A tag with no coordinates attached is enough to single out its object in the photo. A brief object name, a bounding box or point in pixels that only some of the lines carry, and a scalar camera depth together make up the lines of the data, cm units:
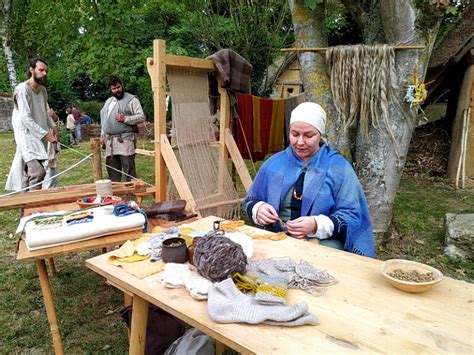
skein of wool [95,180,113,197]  237
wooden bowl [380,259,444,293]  120
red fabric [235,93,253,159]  454
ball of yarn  125
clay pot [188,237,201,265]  143
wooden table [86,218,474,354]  98
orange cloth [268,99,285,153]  507
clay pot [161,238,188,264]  144
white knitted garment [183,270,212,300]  120
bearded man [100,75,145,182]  439
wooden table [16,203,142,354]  172
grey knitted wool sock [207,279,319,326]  105
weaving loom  292
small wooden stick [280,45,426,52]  317
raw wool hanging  300
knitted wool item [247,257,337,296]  128
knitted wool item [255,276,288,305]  113
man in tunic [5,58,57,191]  354
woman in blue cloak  186
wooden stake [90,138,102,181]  407
